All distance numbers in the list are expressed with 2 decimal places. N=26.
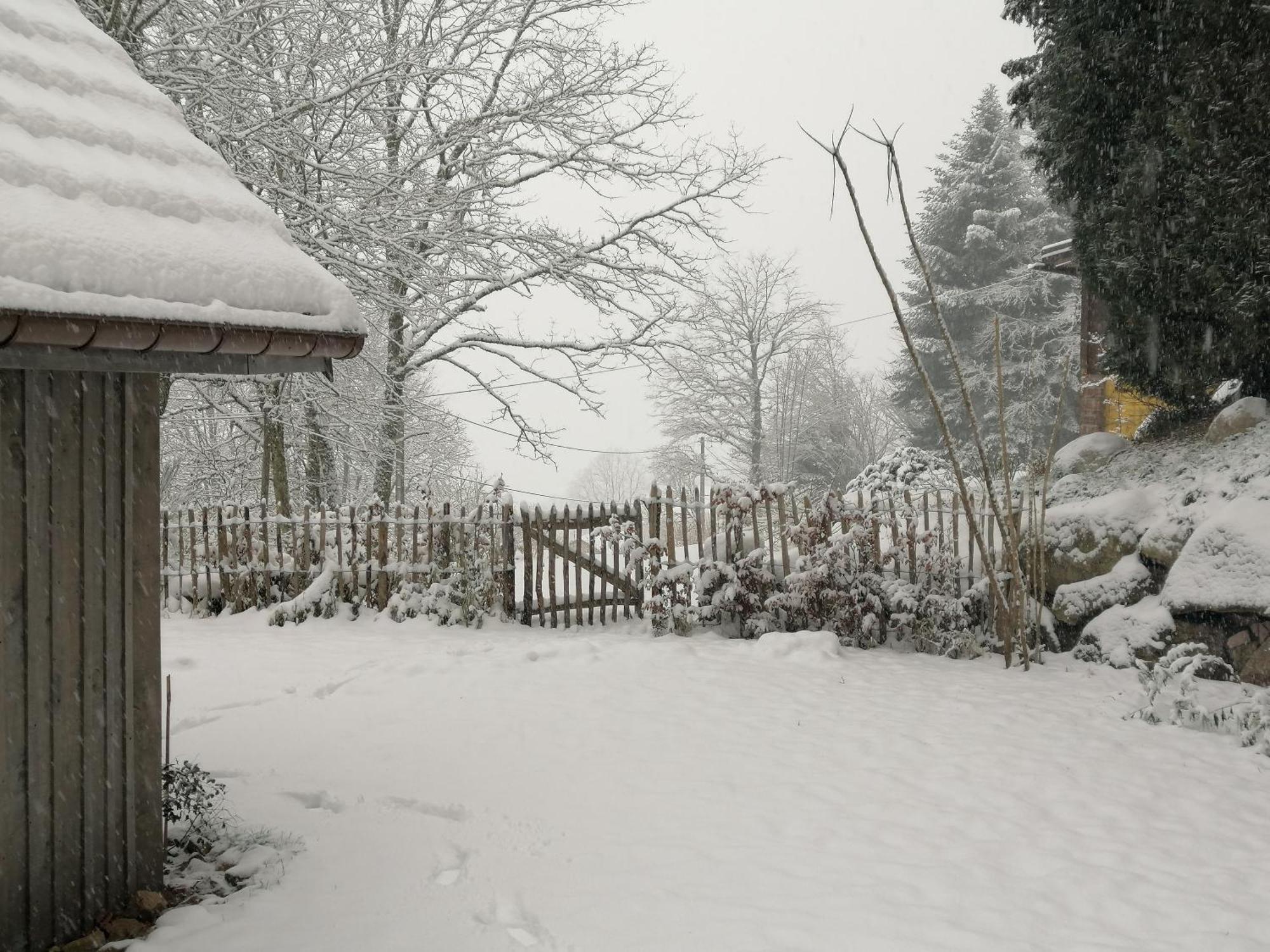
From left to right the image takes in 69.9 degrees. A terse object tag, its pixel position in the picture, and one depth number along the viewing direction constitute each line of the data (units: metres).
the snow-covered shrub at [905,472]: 14.08
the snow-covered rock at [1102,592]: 7.61
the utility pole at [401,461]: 13.98
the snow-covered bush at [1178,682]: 5.95
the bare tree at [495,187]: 9.89
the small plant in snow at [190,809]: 3.90
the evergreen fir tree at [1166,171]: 7.05
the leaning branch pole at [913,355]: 6.84
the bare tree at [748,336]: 29.27
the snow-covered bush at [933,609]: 8.12
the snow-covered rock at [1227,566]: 6.55
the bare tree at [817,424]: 30.44
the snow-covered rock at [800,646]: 7.72
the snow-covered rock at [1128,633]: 7.12
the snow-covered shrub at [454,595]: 9.16
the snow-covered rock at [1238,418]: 8.01
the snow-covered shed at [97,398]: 2.67
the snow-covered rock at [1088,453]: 9.55
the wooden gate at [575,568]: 9.30
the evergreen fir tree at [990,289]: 26.22
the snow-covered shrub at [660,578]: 8.82
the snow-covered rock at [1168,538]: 7.38
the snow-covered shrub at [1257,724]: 5.50
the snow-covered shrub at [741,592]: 8.61
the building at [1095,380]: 14.73
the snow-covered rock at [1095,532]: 7.90
